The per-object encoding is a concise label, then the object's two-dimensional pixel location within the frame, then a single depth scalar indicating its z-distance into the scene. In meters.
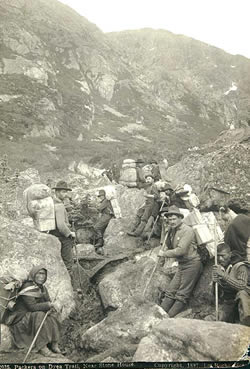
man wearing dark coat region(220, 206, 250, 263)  4.60
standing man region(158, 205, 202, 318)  5.11
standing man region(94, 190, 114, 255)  8.78
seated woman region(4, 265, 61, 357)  4.23
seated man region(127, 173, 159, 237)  7.79
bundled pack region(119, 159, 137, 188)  10.04
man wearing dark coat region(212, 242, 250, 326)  4.09
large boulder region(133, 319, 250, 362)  3.51
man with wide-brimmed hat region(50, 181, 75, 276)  6.61
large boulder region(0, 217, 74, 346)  5.24
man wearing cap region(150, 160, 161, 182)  8.92
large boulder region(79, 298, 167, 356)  4.33
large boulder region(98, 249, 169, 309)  5.55
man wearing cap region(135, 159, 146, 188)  9.90
